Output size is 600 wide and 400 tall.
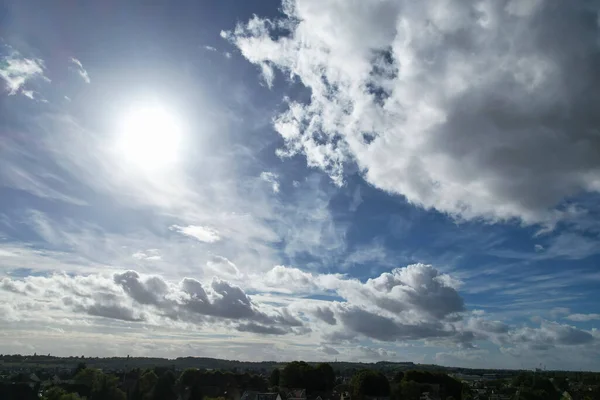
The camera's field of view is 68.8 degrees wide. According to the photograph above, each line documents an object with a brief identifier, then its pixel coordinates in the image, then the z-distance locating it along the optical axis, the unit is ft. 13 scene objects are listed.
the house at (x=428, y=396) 293.76
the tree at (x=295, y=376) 338.13
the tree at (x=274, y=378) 380.13
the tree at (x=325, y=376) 341.54
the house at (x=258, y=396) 241.55
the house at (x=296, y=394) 291.58
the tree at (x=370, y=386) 303.27
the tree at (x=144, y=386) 270.05
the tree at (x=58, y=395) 192.83
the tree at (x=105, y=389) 244.42
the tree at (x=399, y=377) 376.27
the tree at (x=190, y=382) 305.45
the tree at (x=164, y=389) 259.80
